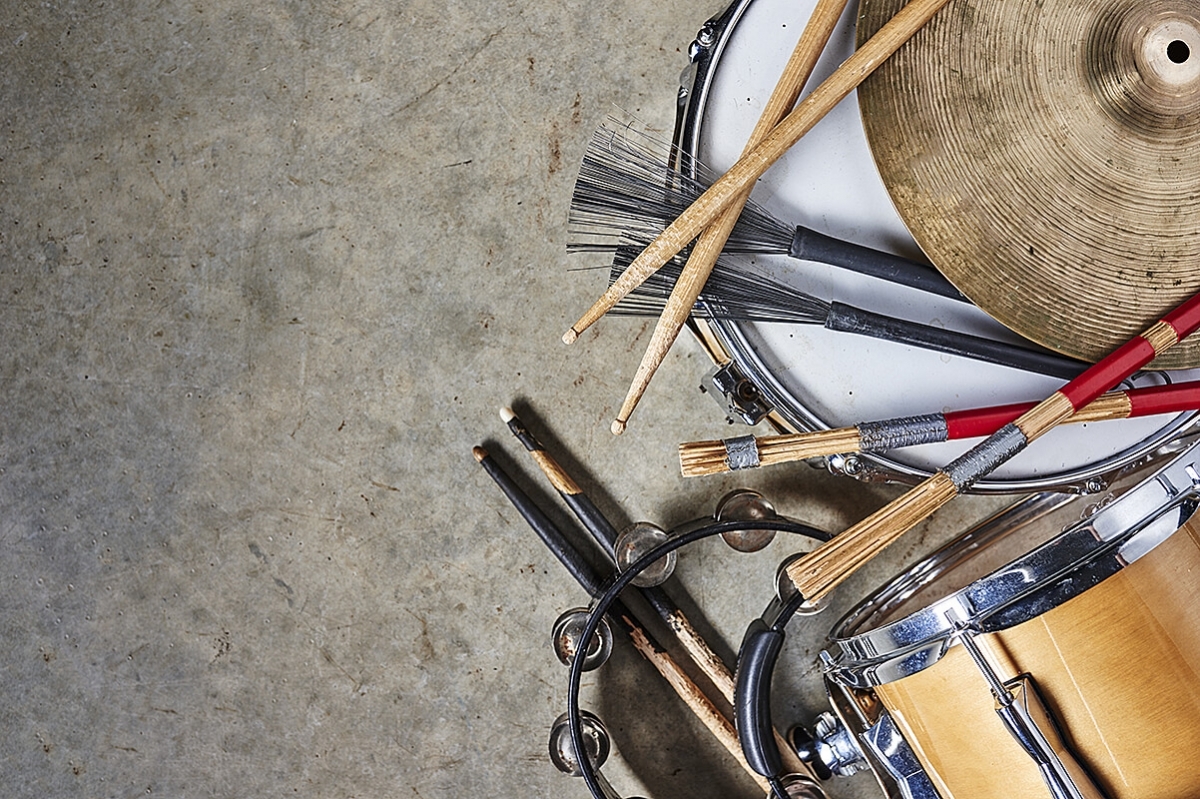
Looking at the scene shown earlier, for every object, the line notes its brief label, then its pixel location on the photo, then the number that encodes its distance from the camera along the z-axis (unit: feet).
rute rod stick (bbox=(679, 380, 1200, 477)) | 3.44
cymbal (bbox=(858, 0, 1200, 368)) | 3.14
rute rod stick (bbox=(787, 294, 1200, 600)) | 3.24
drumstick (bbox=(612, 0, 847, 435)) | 3.37
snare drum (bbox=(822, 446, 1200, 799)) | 3.21
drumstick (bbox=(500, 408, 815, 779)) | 4.68
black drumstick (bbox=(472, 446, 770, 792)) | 4.69
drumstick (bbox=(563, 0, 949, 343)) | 3.33
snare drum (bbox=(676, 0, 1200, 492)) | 3.53
